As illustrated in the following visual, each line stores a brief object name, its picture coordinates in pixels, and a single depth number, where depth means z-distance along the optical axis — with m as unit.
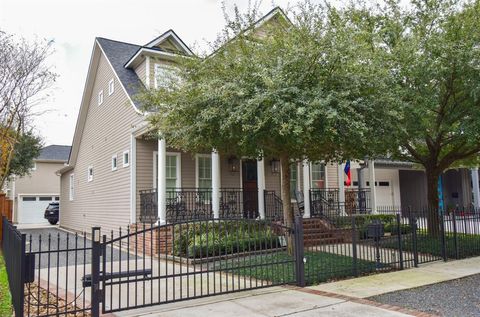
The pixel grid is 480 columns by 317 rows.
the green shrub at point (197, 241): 10.22
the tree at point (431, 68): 9.34
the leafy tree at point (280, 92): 7.81
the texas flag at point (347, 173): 17.51
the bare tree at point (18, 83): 12.15
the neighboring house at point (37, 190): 30.23
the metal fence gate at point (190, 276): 5.93
